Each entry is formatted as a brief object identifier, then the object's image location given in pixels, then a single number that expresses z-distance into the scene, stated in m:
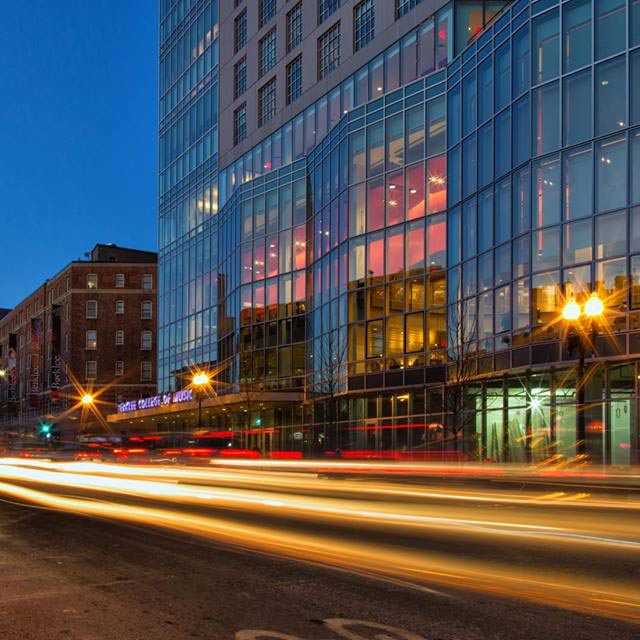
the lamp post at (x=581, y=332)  24.08
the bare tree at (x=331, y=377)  43.16
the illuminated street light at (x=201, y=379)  47.28
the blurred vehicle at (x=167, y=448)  38.16
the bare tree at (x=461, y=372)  35.03
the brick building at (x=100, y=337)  96.50
